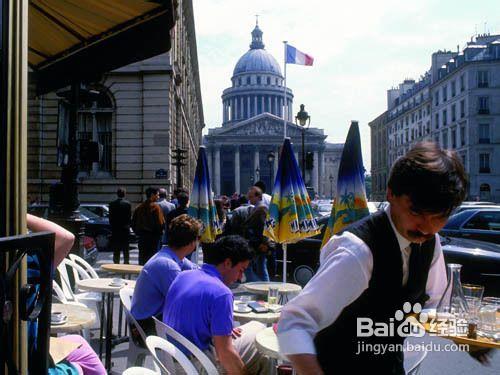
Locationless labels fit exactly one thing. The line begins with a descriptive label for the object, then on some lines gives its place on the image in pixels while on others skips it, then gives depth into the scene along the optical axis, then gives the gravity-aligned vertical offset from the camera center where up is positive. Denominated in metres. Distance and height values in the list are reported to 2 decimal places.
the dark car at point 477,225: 10.78 -0.66
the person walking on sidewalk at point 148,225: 9.89 -0.60
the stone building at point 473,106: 54.19 +10.03
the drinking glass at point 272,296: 4.60 -0.92
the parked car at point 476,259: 7.71 -1.00
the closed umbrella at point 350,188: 5.56 +0.07
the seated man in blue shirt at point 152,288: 4.05 -0.75
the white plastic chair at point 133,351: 3.92 -1.25
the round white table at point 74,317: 3.69 -0.98
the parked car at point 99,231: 14.62 -1.07
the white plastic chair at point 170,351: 2.73 -0.86
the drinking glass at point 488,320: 2.94 -0.74
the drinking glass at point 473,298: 3.02 -0.64
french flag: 29.93 +8.11
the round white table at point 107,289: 4.81 -0.99
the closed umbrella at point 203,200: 8.52 -0.10
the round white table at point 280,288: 5.50 -1.04
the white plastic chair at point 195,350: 2.91 -0.90
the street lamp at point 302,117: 19.77 +3.00
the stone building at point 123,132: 20.75 +2.53
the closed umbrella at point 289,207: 6.63 -0.17
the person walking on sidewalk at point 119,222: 10.71 -0.59
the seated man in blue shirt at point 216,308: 3.04 -0.70
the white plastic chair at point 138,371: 2.61 -0.92
